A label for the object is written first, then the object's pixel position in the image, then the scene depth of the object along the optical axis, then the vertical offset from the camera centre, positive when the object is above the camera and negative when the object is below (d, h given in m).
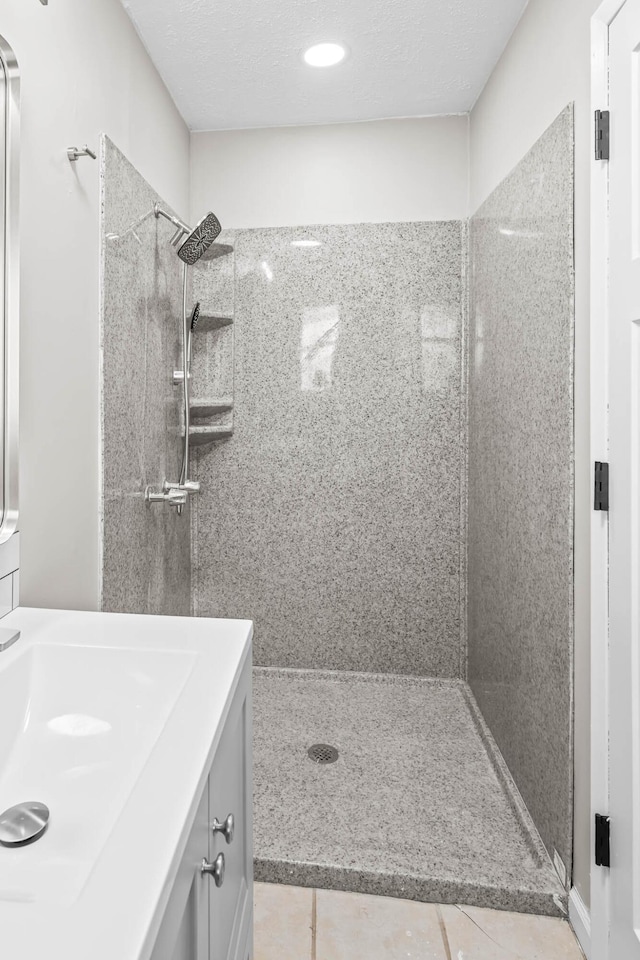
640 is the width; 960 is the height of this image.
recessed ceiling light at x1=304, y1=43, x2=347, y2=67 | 1.90 +1.44
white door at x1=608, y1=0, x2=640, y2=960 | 1.13 +0.00
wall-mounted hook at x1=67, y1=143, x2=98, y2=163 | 1.35 +0.77
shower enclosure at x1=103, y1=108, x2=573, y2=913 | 1.52 -0.14
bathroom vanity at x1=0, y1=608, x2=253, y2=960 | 0.47 -0.36
